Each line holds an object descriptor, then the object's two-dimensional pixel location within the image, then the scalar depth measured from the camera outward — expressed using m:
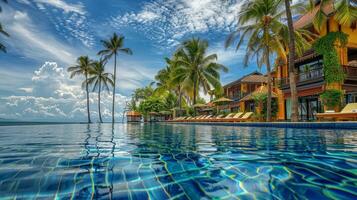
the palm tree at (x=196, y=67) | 25.33
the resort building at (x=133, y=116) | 49.73
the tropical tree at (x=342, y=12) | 12.04
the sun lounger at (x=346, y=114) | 10.96
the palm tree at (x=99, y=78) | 37.16
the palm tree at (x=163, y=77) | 34.12
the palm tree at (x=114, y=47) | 33.34
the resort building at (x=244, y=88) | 27.47
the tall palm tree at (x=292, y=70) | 12.16
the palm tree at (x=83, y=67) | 37.12
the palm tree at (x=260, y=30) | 15.48
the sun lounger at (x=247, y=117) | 18.25
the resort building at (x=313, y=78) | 15.81
